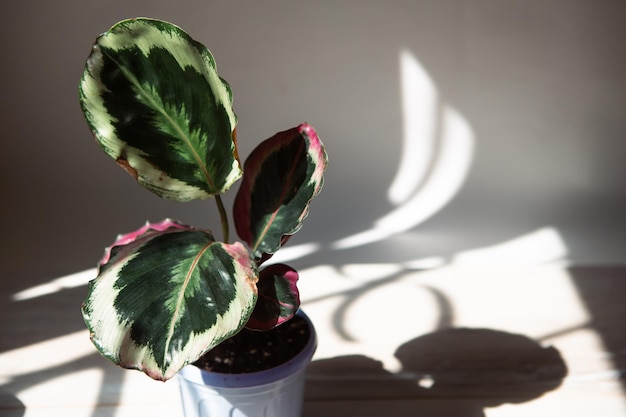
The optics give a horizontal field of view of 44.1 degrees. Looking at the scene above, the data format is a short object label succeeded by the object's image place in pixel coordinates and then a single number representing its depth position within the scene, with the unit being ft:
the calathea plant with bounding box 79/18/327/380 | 3.35
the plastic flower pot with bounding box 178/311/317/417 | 4.04
